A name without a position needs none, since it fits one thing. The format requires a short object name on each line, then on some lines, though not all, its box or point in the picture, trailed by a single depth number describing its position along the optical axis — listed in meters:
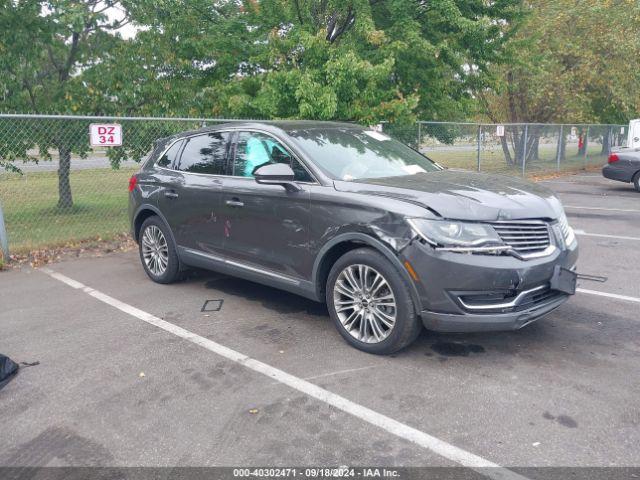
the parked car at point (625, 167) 14.28
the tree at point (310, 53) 10.66
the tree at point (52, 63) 9.29
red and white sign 7.80
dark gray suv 3.77
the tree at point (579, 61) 21.25
